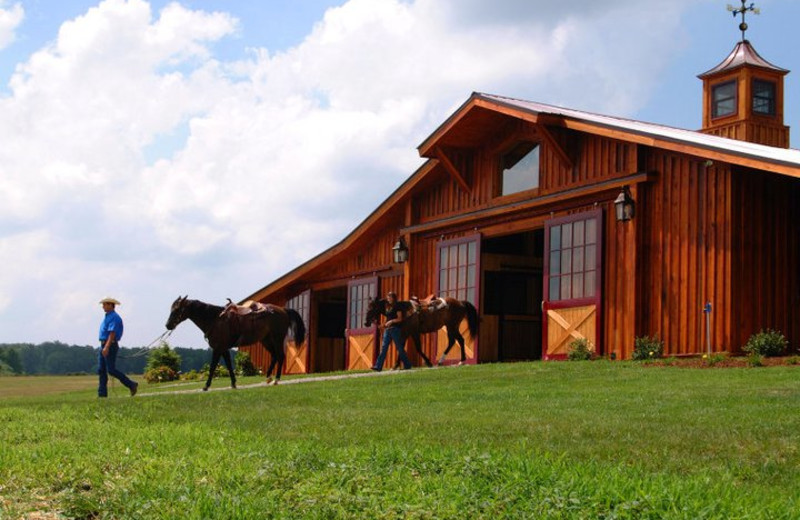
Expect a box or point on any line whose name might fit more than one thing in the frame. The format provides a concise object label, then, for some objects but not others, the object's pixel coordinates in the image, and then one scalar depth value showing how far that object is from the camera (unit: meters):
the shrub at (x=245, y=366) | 30.69
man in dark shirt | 19.88
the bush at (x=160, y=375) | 29.31
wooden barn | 15.69
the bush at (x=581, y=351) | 17.52
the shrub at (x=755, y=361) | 13.95
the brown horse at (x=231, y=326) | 17.66
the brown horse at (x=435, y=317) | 20.55
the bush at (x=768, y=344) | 14.96
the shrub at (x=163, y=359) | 30.31
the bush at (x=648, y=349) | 16.28
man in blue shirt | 16.16
